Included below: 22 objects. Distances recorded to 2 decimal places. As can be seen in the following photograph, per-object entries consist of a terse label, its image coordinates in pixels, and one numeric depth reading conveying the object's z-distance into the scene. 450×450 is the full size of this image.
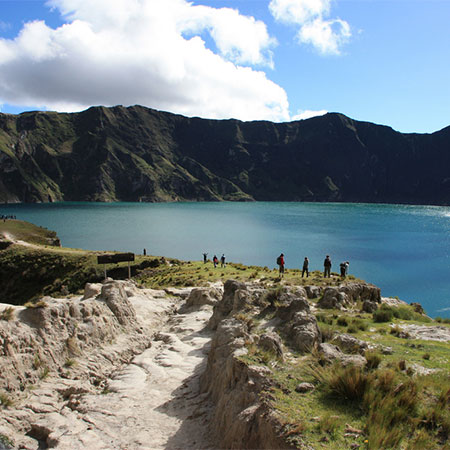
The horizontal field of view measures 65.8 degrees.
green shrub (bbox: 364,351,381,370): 8.87
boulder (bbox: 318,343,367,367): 8.98
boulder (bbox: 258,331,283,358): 9.77
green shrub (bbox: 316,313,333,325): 15.80
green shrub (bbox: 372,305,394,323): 16.80
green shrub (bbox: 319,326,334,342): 12.30
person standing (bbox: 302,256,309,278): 33.38
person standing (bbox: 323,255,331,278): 33.44
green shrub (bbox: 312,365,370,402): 7.38
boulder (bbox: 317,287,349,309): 19.23
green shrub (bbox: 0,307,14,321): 11.45
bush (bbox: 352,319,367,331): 15.03
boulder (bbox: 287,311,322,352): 10.84
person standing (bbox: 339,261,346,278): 33.06
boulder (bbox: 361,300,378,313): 19.22
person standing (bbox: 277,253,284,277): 33.62
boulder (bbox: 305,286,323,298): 22.12
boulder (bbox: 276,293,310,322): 13.14
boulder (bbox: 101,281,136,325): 16.47
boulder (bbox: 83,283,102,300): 18.75
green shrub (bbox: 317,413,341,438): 6.27
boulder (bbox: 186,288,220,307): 22.83
